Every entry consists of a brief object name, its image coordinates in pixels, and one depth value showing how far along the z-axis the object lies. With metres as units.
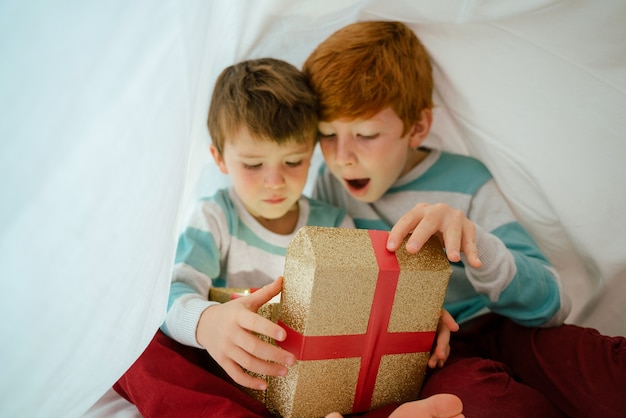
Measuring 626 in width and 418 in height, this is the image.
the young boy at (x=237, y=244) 0.68
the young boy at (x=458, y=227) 0.73
